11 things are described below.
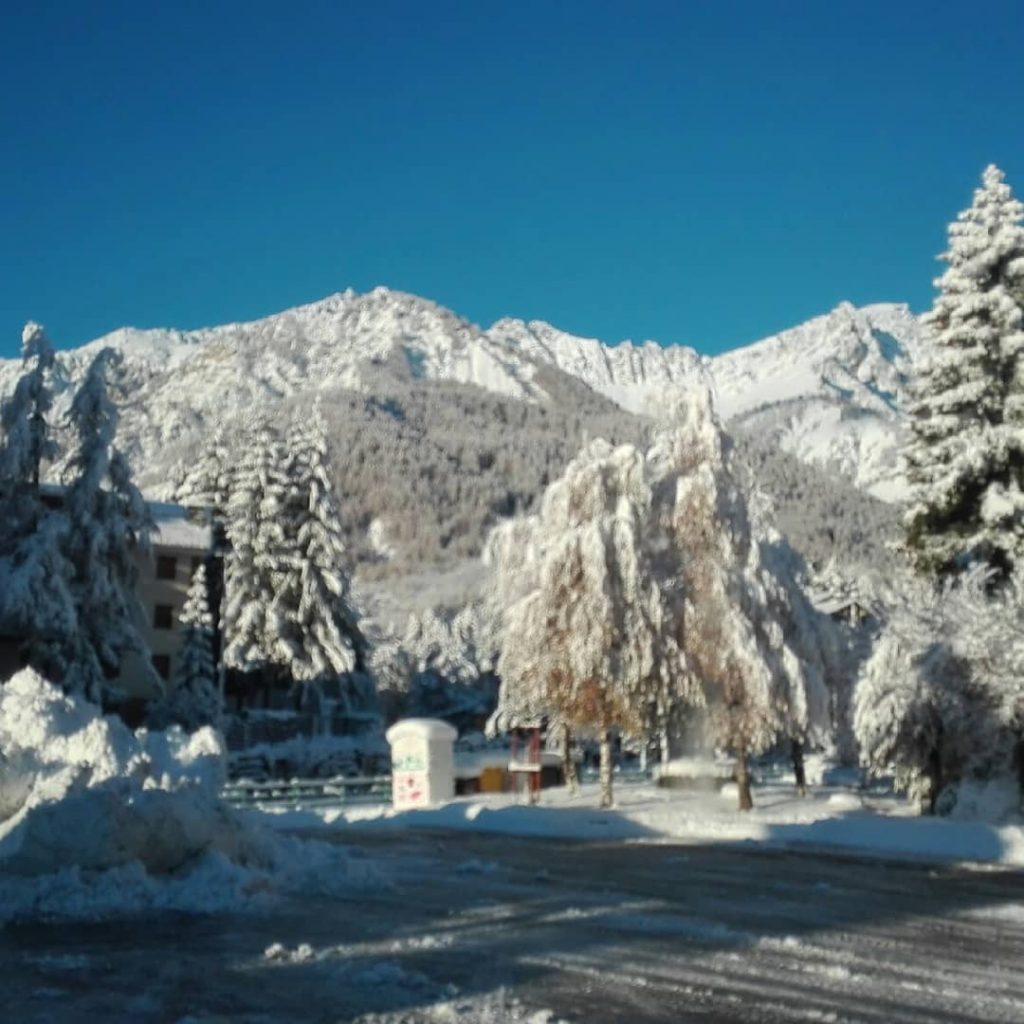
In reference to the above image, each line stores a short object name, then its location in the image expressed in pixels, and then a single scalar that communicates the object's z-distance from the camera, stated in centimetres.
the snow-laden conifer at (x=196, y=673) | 4622
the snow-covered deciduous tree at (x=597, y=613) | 2978
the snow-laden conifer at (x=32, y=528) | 3512
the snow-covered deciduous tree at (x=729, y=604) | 2892
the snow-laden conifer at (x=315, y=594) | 5512
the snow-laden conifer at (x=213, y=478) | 6469
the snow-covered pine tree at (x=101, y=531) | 3809
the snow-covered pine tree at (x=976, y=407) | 2812
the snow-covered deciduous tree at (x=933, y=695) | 2406
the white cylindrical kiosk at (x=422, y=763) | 3291
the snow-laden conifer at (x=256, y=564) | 5506
